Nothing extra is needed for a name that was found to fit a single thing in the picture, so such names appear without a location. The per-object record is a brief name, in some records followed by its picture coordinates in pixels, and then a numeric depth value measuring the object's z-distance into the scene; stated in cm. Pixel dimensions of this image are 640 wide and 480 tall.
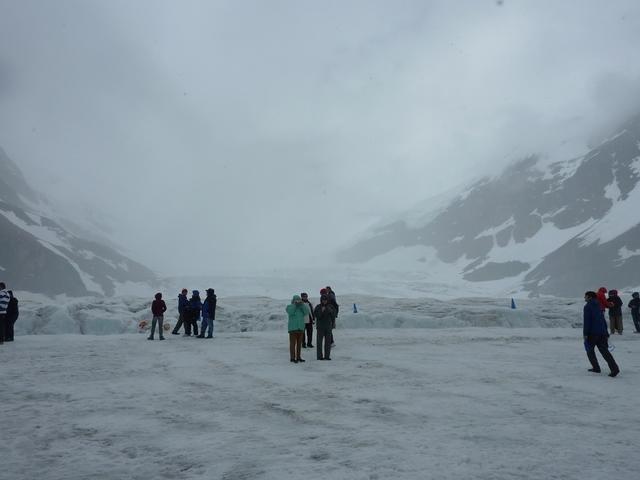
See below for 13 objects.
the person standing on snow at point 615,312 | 2020
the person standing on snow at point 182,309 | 2064
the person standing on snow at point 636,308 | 2153
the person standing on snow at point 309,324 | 1580
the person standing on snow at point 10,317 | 1847
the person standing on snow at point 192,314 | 2083
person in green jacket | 1288
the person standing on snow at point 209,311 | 1911
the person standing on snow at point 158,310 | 1885
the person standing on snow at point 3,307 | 1705
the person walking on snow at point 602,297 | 1892
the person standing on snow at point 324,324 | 1328
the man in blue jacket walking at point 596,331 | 1073
